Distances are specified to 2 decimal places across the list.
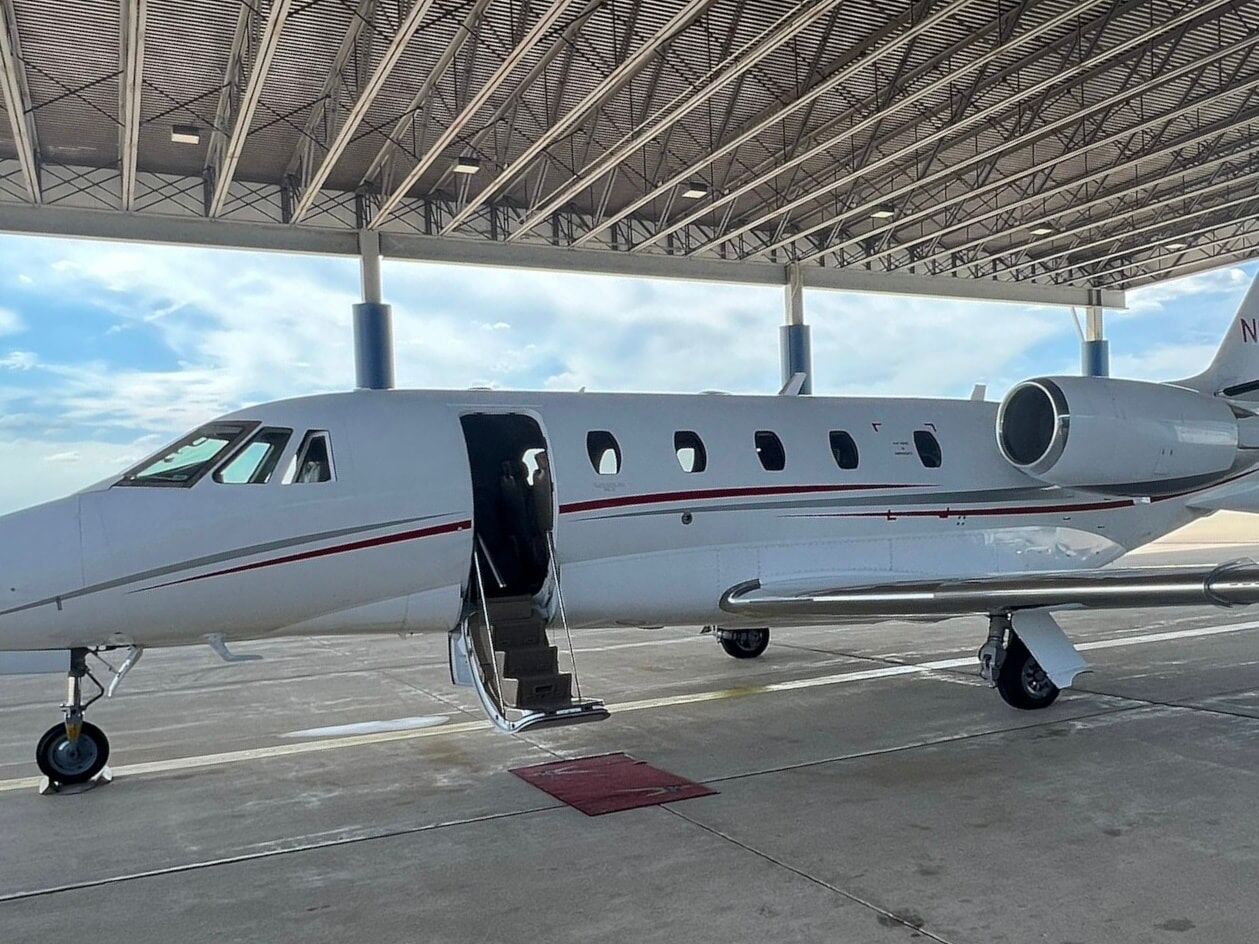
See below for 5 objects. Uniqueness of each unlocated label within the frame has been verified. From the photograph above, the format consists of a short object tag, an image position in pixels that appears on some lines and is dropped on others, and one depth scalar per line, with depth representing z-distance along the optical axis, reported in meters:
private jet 6.87
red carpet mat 6.29
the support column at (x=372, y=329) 22.91
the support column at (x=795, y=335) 27.92
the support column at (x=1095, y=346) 34.28
